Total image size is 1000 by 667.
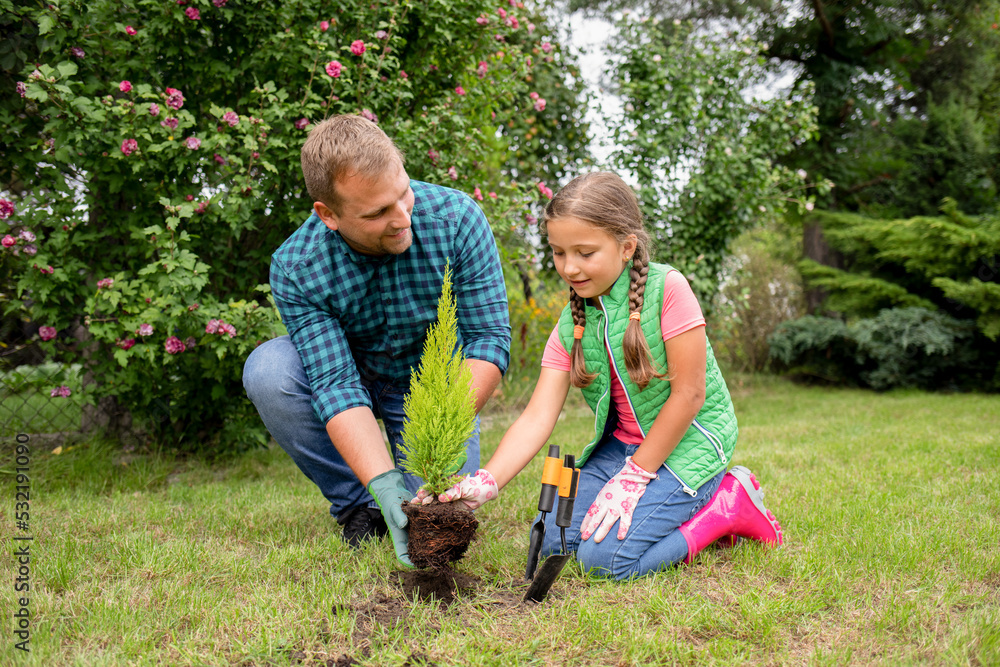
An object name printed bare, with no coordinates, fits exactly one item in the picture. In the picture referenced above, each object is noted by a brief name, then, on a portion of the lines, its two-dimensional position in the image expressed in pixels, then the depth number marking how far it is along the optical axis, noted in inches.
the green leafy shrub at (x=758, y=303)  374.3
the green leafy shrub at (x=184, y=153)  137.0
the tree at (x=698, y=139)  253.1
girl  91.0
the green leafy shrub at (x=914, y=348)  311.3
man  94.2
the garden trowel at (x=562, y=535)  81.0
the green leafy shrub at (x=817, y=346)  336.2
